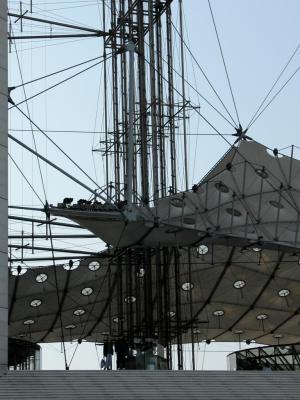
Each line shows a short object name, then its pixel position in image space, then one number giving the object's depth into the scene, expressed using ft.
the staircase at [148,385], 96.22
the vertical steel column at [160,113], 167.43
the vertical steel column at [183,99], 169.93
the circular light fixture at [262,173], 141.18
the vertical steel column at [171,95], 170.09
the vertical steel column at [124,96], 175.68
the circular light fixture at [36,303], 201.77
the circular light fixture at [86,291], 199.86
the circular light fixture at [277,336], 227.81
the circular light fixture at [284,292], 205.16
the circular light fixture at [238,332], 225.56
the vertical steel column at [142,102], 160.76
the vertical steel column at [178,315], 158.22
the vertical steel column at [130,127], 123.44
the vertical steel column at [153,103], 159.84
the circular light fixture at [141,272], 159.33
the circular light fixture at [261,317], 217.56
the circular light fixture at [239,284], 200.84
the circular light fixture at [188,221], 136.72
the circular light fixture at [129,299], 163.33
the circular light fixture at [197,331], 223.47
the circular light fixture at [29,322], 210.59
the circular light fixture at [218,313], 214.94
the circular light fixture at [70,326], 217.56
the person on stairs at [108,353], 131.34
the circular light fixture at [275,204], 143.01
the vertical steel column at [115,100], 176.96
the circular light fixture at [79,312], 209.15
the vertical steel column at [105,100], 173.37
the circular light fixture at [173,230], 136.46
